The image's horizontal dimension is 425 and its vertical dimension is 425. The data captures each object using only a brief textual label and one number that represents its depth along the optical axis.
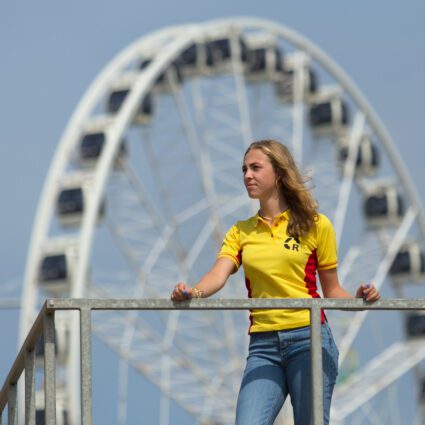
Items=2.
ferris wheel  68.50
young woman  12.13
